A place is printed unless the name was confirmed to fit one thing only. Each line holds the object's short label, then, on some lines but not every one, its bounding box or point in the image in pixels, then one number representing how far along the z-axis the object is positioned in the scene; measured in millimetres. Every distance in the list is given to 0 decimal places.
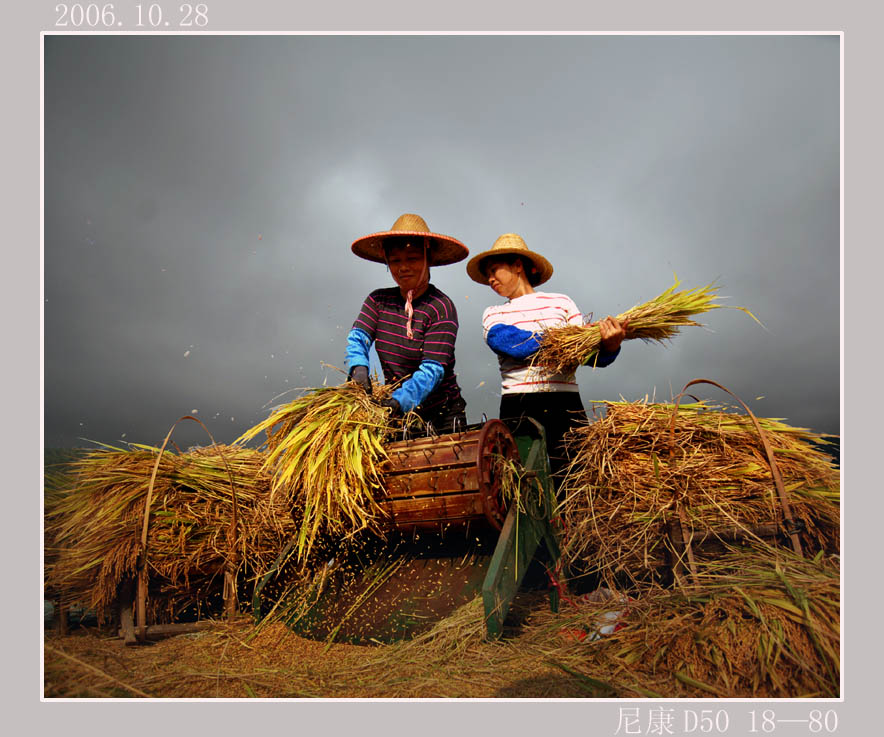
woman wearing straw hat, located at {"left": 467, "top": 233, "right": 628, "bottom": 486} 3477
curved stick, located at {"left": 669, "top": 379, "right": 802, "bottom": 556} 2564
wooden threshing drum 2689
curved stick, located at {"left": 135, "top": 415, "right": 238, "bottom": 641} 2938
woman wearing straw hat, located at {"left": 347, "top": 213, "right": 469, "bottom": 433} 3525
